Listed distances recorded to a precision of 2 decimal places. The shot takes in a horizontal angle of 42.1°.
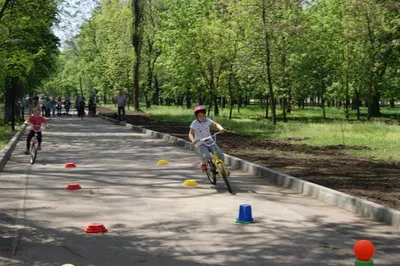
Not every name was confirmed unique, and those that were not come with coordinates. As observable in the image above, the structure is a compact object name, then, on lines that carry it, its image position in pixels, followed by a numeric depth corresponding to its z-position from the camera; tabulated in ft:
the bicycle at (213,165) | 33.65
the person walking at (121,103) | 106.22
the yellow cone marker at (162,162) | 46.68
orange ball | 14.21
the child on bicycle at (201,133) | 35.78
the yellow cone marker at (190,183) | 35.58
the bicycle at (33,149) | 47.42
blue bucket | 24.26
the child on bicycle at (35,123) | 49.47
